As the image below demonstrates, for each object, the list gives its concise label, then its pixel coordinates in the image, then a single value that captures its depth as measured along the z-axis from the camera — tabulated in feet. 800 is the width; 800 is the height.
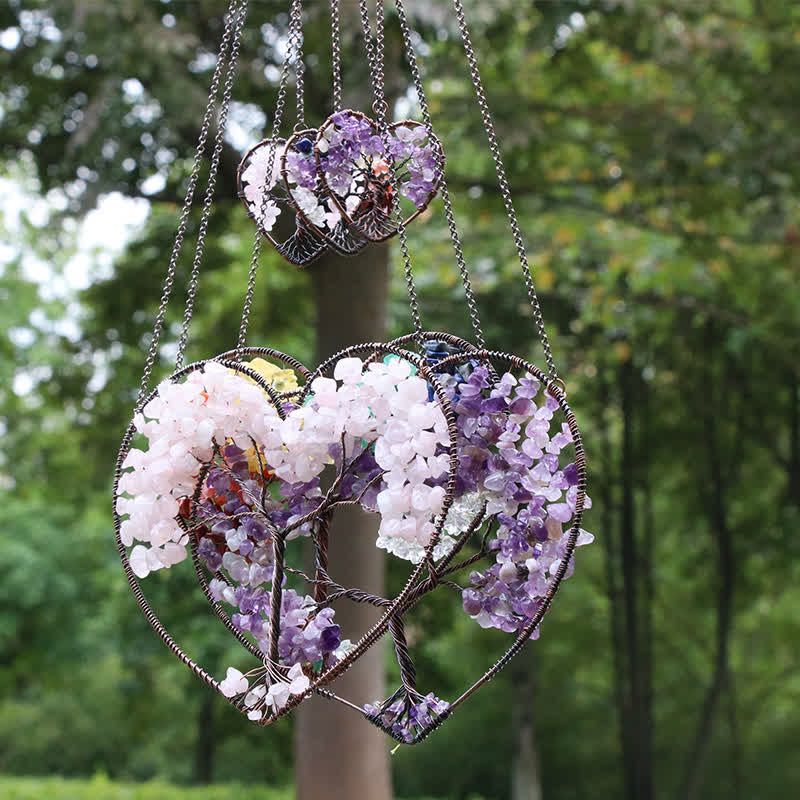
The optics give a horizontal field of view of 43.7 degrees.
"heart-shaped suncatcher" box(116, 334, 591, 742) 3.96
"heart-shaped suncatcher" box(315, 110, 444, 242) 4.95
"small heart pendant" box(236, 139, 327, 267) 5.17
